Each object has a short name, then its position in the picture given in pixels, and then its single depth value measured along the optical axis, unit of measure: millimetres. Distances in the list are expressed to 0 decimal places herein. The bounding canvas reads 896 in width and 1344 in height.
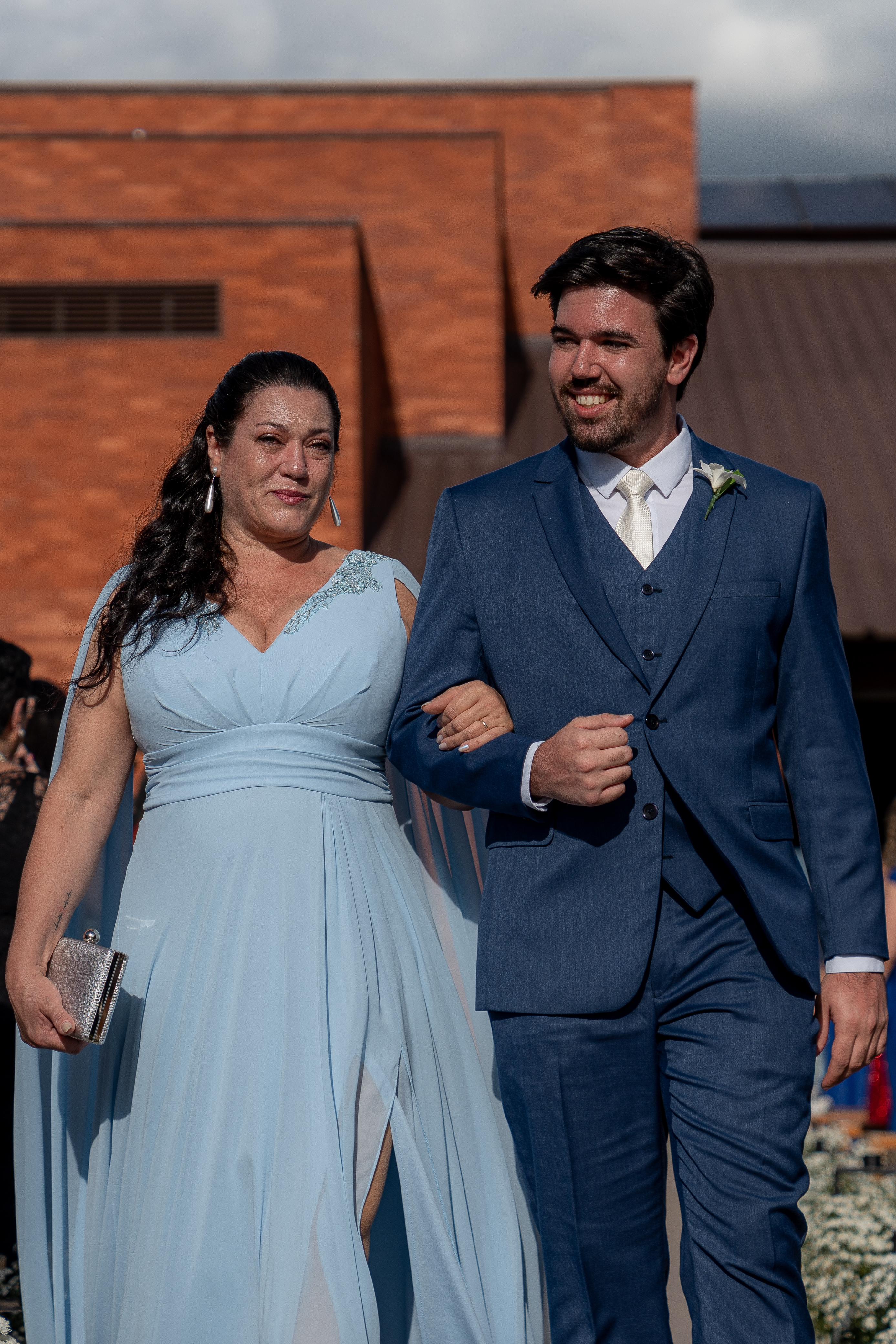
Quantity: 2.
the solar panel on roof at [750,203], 14195
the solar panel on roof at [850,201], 14172
